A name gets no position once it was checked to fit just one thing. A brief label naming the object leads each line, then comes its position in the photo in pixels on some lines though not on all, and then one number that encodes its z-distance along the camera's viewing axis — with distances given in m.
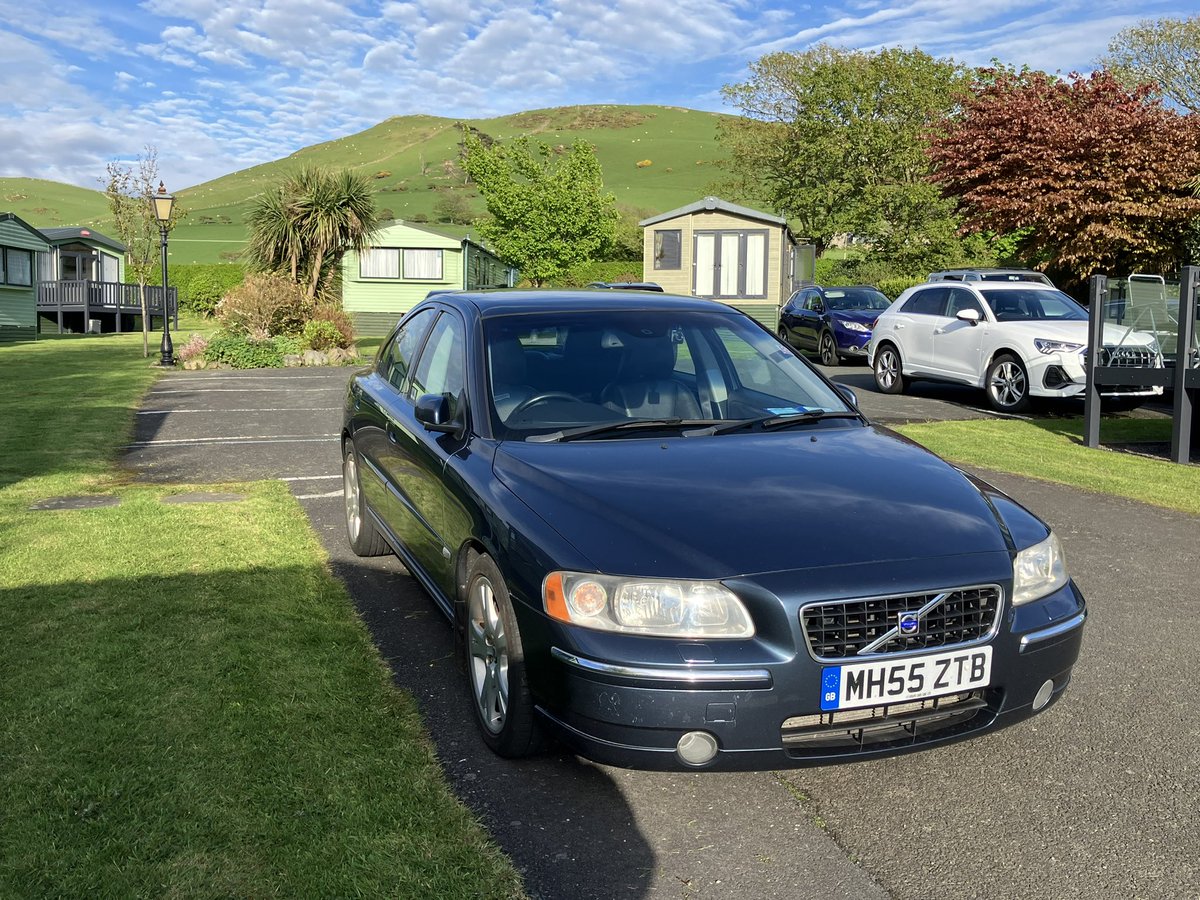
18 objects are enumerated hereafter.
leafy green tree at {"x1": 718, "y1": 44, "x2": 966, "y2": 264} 43.62
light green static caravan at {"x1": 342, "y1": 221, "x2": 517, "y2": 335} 38.81
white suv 13.49
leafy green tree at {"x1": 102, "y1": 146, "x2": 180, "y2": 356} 30.67
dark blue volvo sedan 3.05
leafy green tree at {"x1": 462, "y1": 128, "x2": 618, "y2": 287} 46.09
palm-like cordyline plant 27.42
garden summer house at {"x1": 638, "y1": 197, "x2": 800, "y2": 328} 32.66
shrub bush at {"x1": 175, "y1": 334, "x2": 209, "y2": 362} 22.45
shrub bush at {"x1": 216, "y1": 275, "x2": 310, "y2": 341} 23.92
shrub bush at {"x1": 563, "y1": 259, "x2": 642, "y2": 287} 45.97
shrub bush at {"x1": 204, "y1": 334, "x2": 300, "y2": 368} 22.59
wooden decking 39.00
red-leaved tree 20.33
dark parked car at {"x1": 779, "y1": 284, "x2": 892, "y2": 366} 21.59
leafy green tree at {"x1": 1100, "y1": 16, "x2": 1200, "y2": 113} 46.28
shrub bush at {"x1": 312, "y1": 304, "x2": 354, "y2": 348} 24.47
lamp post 21.80
